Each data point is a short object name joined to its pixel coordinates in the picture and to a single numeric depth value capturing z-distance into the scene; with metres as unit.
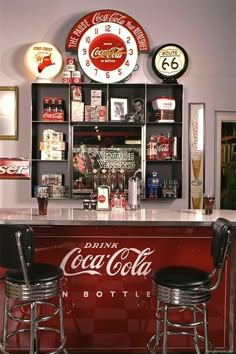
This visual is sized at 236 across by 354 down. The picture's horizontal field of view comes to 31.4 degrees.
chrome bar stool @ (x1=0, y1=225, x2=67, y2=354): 2.23
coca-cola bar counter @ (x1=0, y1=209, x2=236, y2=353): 2.86
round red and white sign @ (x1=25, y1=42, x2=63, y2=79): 4.64
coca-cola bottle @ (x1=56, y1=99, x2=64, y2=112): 4.62
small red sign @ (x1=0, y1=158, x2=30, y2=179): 4.74
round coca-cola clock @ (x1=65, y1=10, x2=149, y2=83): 4.55
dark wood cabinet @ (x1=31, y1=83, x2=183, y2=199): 4.60
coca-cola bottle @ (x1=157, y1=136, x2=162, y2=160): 4.63
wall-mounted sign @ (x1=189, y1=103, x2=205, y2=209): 4.85
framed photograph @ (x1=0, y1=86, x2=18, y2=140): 4.78
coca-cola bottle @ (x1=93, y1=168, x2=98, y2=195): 3.85
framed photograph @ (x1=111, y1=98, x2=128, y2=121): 4.61
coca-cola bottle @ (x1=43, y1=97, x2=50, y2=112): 4.60
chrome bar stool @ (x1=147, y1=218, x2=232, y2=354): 2.29
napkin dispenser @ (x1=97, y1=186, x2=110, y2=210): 3.21
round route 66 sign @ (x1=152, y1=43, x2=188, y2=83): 4.64
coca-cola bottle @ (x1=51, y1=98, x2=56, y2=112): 4.61
